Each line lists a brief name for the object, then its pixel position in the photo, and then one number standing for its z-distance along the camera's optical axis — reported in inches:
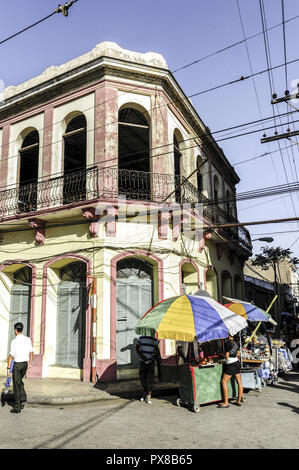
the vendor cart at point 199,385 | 283.1
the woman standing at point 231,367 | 294.4
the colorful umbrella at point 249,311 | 410.5
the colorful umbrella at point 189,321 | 272.4
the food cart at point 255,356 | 343.6
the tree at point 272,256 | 879.1
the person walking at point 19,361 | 277.4
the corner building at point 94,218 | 424.2
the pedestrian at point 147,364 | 315.0
